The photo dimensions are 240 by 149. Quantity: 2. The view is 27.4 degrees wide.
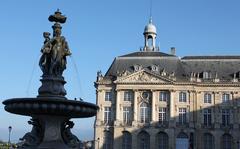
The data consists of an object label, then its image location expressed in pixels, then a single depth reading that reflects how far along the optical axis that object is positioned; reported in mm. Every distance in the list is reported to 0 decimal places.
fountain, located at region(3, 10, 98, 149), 16844
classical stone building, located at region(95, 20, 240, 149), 71625
